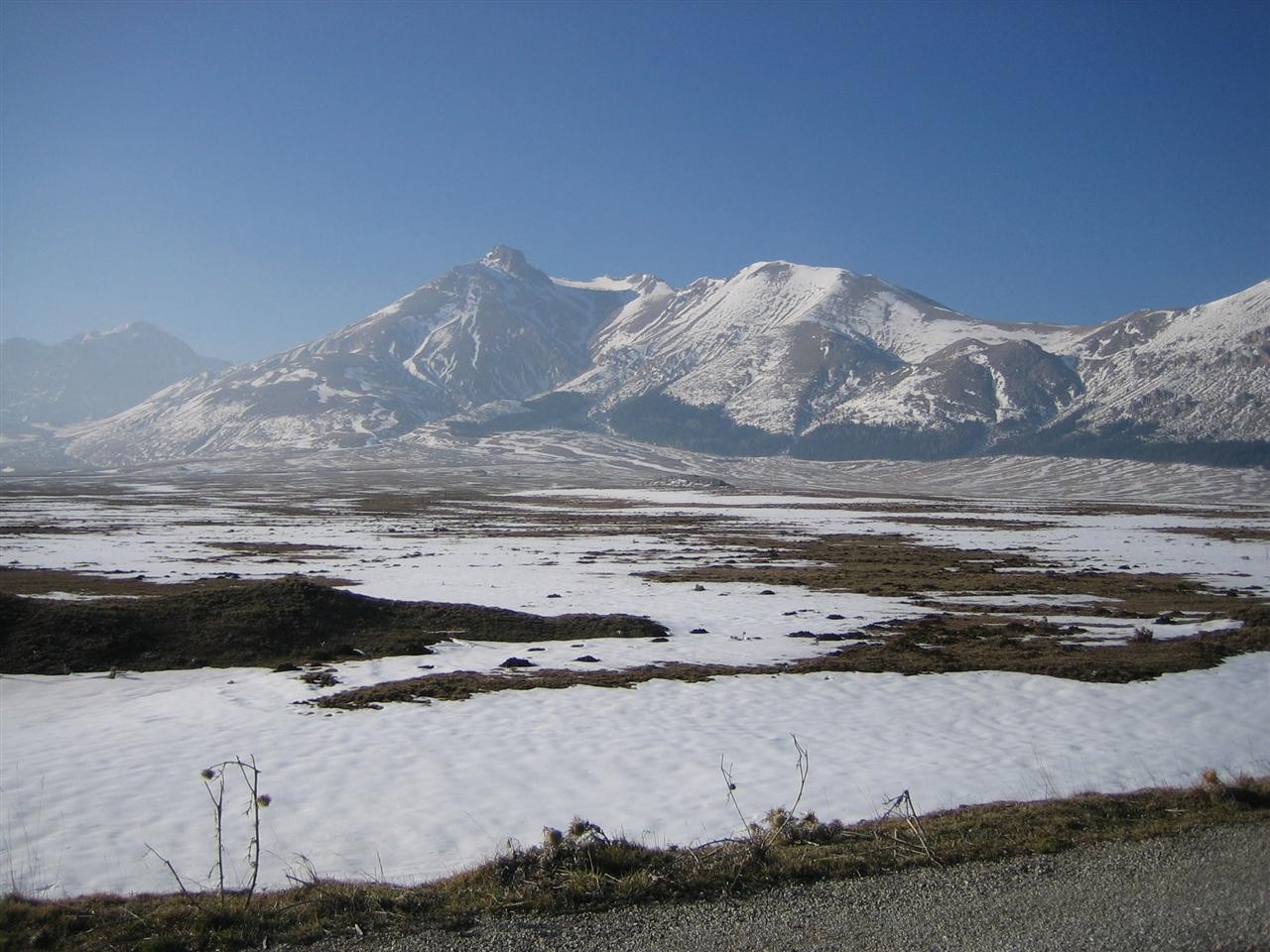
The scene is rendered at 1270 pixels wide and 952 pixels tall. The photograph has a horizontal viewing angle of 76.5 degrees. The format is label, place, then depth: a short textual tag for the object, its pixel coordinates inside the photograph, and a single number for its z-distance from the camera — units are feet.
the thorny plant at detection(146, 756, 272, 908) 27.29
